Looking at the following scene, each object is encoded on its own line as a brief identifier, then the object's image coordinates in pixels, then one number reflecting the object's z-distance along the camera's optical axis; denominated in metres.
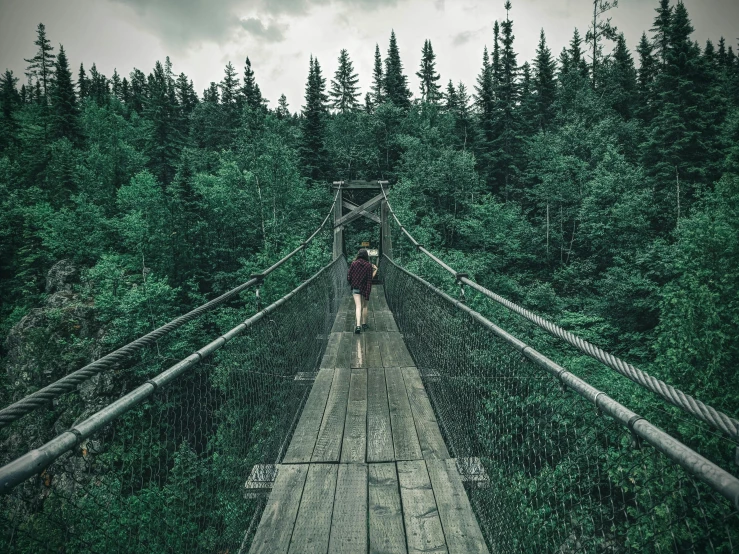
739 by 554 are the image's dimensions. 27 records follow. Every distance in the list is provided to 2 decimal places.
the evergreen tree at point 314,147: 24.20
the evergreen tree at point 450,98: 32.97
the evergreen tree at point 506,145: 26.71
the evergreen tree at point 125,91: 48.95
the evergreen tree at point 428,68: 38.41
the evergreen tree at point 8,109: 29.69
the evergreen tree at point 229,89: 39.69
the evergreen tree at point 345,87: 38.47
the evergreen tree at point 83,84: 48.83
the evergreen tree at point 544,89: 28.61
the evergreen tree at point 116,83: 51.81
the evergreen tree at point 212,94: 44.53
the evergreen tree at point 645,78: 24.44
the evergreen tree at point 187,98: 43.52
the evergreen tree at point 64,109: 28.44
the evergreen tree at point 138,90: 43.66
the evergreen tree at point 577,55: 30.98
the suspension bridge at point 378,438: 1.02
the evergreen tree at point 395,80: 33.16
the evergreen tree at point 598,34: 28.73
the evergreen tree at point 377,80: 38.00
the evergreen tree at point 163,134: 31.62
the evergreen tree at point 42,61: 41.75
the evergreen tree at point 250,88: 36.81
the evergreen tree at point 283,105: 47.50
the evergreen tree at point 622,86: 27.34
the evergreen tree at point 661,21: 22.77
